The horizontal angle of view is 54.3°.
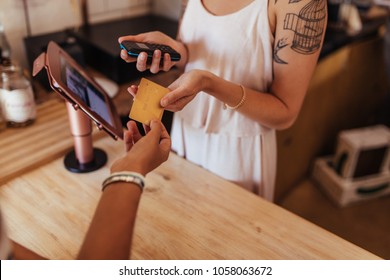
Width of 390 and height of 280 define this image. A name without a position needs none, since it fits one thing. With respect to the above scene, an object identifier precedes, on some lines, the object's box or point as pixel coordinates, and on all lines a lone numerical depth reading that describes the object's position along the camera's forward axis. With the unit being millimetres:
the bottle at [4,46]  1211
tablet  793
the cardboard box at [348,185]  2068
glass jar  1075
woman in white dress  875
